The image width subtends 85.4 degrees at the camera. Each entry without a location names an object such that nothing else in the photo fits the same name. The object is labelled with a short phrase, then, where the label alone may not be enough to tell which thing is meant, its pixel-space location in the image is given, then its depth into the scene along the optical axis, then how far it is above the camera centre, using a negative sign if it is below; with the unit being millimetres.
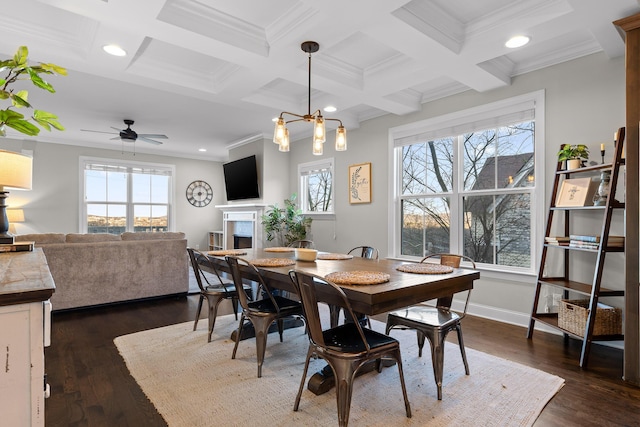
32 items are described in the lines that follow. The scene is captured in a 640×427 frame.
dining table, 1766 -376
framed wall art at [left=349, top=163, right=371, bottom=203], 4973 +495
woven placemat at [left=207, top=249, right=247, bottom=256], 3189 -359
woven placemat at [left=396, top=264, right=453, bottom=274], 2223 -345
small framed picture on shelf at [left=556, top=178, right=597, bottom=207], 2926 +226
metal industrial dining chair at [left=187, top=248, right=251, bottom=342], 3002 -676
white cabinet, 1001 -401
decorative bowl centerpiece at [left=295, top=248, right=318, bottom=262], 2772 -311
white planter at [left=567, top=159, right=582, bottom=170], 2932 +470
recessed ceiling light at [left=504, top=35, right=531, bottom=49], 2682 +1392
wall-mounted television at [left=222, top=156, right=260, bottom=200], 6297 +701
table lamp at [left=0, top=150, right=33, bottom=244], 1915 +212
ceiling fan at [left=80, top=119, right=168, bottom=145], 5348 +1221
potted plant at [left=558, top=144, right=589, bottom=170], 2941 +542
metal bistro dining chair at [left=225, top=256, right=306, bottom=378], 2391 -675
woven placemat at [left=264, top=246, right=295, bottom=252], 3509 -346
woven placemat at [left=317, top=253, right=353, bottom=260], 3049 -357
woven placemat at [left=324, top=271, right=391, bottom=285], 1915 -355
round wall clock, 8383 +530
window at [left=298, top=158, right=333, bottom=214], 5758 +516
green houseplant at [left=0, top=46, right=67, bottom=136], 1312 +461
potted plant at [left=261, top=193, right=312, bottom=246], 5762 -134
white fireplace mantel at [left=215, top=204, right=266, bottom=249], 6211 -138
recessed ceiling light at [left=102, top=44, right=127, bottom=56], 2847 +1381
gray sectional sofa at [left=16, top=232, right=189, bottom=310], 3846 -618
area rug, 1883 -1090
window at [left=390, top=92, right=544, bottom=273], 3510 +384
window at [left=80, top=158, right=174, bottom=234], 7105 +395
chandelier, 2676 +658
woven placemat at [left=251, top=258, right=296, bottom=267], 2498 -345
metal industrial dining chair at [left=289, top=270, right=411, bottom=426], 1736 -686
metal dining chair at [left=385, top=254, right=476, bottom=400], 2072 -670
